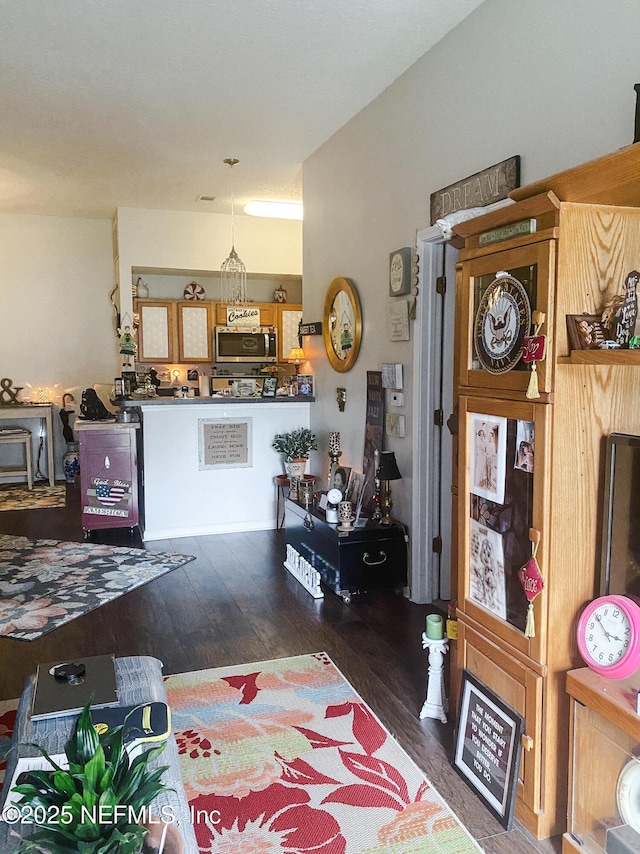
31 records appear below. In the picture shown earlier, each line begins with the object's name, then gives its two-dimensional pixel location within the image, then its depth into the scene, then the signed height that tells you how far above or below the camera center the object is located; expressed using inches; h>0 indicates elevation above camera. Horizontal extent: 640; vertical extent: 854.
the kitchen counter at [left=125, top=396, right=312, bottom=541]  209.8 -31.0
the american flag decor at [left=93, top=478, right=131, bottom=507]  217.0 -40.6
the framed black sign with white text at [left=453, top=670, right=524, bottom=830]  78.5 -47.4
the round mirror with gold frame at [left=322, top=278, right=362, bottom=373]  182.9 +12.0
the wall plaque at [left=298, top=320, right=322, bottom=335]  213.5 +12.4
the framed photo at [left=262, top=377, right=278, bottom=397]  229.8 -7.3
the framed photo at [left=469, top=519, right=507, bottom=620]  82.8 -26.1
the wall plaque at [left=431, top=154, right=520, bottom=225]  113.5 +32.7
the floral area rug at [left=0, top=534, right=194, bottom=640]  146.7 -54.7
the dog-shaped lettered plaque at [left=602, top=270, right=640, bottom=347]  68.5 +5.2
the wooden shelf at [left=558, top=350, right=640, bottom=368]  65.4 +0.8
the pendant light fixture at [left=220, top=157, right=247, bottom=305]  232.5 +35.0
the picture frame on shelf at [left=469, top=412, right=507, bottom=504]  82.0 -11.3
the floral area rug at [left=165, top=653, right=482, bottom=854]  78.5 -55.1
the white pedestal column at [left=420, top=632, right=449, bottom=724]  101.1 -50.3
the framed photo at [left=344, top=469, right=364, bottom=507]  175.6 -32.0
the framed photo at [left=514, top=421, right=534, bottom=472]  76.6 -9.3
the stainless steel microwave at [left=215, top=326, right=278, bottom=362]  303.7 +10.5
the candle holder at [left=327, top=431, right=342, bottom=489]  191.2 -23.9
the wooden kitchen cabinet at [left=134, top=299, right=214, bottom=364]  295.4 +15.8
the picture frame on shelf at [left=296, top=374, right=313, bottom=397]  224.7 -6.8
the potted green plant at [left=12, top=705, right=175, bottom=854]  48.6 -33.7
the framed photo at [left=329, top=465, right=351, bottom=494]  182.7 -31.1
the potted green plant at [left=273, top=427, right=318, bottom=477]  213.9 -25.7
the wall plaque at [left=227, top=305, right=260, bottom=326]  304.2 +23.2
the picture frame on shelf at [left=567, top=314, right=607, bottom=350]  71.2 +3.7
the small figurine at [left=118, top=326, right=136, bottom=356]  256.5 +8.6
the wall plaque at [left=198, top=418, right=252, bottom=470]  215.2 -25.1
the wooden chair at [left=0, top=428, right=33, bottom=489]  288.4 -31.5
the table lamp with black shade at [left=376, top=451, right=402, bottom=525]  155.7 -25.3
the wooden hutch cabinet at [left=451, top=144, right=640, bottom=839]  72.2 -8.2
